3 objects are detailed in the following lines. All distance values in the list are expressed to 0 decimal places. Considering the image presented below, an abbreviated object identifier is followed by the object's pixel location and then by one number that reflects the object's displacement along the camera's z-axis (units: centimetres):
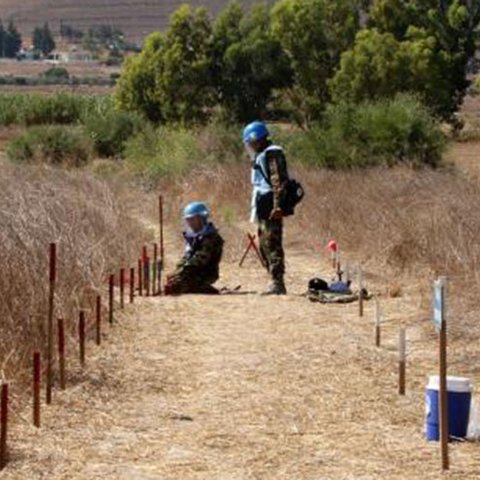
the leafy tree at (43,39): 15900
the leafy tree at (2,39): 16200
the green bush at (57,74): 12599
